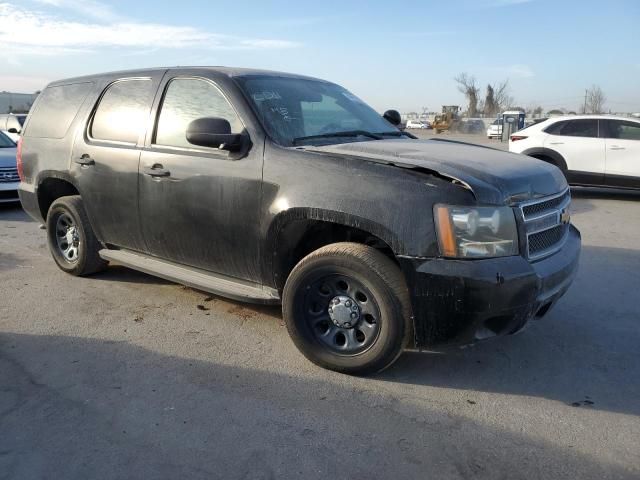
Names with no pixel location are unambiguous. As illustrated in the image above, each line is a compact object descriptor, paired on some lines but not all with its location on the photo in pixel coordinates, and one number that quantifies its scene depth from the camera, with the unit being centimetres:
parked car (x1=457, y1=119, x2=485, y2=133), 5750
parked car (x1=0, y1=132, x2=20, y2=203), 974
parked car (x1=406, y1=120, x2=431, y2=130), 6585
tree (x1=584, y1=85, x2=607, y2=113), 7814
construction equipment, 5597
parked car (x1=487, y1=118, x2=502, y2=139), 4158
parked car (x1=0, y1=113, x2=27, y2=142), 1501
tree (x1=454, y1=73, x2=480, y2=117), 8238
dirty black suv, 310
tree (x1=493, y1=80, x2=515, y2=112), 8625
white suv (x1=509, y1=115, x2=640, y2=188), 1048
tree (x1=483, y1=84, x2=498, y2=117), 8500
